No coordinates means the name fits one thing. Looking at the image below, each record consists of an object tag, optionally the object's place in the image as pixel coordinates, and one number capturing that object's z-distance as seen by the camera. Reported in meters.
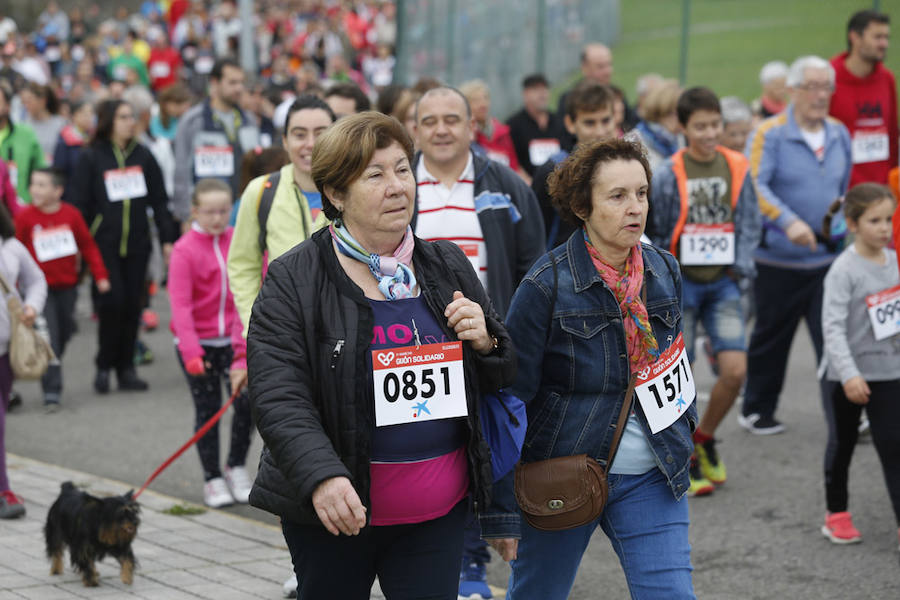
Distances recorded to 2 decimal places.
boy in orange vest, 13.91
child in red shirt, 19.94
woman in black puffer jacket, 6.66
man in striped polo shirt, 11.05
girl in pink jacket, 14.30
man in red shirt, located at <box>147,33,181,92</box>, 50.56
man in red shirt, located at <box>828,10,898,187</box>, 18.19
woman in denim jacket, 7.80
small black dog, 10.90
